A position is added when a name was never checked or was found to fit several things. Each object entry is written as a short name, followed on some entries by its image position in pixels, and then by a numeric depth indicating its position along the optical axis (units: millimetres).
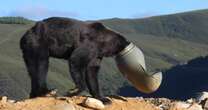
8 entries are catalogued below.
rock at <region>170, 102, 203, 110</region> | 16938
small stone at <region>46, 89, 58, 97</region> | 16875
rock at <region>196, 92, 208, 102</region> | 20209
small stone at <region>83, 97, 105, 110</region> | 15734
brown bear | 16078
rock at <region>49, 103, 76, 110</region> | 15243
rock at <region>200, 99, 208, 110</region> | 17469
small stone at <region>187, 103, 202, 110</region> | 16983
